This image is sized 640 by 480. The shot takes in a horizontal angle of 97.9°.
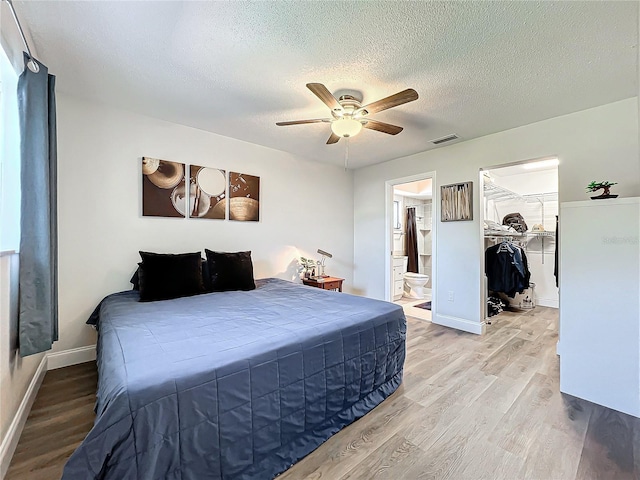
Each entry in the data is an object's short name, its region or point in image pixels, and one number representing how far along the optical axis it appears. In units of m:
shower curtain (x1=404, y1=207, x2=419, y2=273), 6.38
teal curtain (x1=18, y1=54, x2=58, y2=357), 1.66
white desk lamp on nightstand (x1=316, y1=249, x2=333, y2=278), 4.38
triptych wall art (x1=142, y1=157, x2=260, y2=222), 2.97
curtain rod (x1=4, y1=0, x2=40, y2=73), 1.54
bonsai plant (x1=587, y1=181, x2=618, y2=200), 2.16
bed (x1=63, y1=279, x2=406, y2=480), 1.05
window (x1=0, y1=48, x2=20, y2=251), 1.62
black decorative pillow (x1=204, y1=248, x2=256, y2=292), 2.98
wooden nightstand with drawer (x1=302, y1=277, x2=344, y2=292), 3.96
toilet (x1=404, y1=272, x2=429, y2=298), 5.53
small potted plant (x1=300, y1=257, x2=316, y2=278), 4.11
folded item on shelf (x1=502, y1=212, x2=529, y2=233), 4.82
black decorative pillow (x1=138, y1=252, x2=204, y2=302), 2.50
